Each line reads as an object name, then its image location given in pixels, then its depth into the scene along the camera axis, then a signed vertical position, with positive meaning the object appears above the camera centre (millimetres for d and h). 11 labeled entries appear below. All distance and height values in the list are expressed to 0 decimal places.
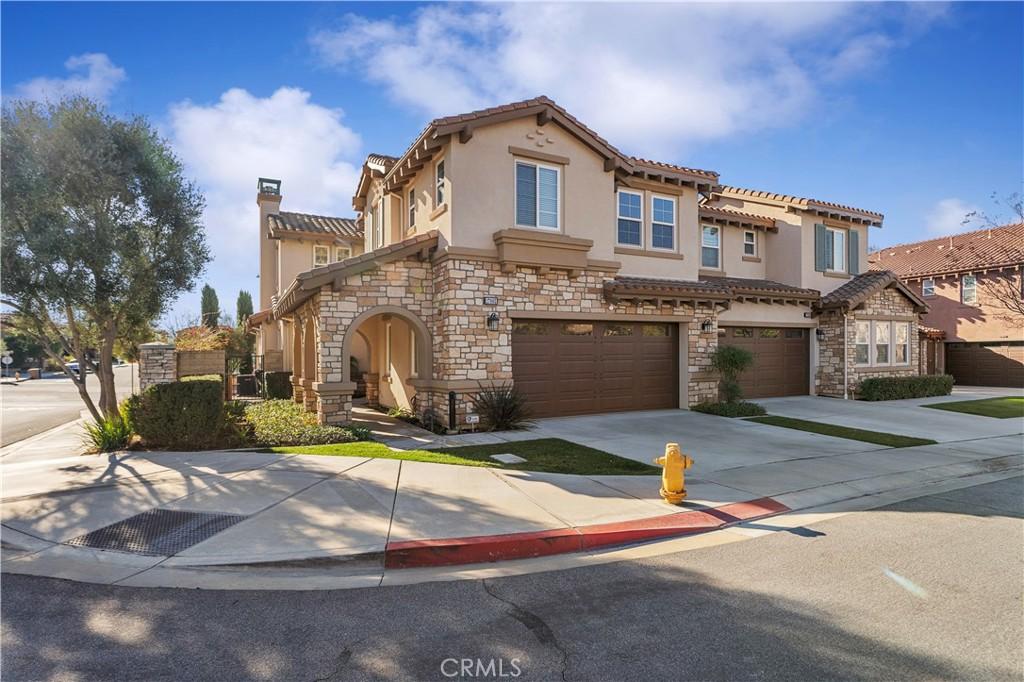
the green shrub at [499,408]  12547 -1314
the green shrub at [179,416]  10133 -1197
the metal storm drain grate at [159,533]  5516 -1907
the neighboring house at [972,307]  25948 +2115
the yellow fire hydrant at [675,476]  6906 -1567
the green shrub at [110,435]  10305 -1577
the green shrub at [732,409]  15000 -1632
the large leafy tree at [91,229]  9445 +2204
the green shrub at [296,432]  10914 -1654
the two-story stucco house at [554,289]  12641 +1575
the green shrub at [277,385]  20203 -1253
